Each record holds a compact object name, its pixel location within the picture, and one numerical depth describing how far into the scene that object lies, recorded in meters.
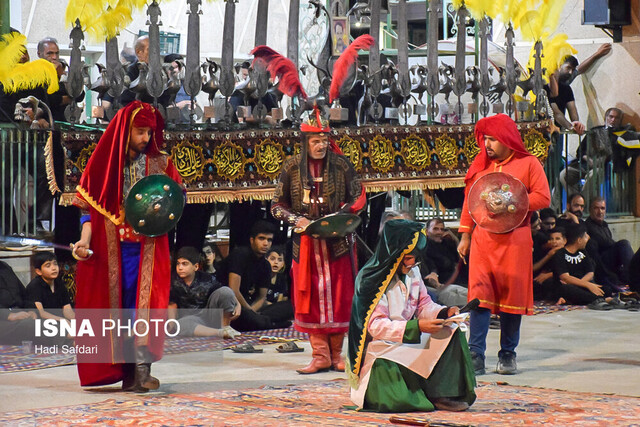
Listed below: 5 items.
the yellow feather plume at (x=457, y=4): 12.40
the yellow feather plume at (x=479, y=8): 12.42
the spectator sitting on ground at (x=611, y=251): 12.81
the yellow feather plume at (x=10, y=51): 10.31
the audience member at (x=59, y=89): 10.56
